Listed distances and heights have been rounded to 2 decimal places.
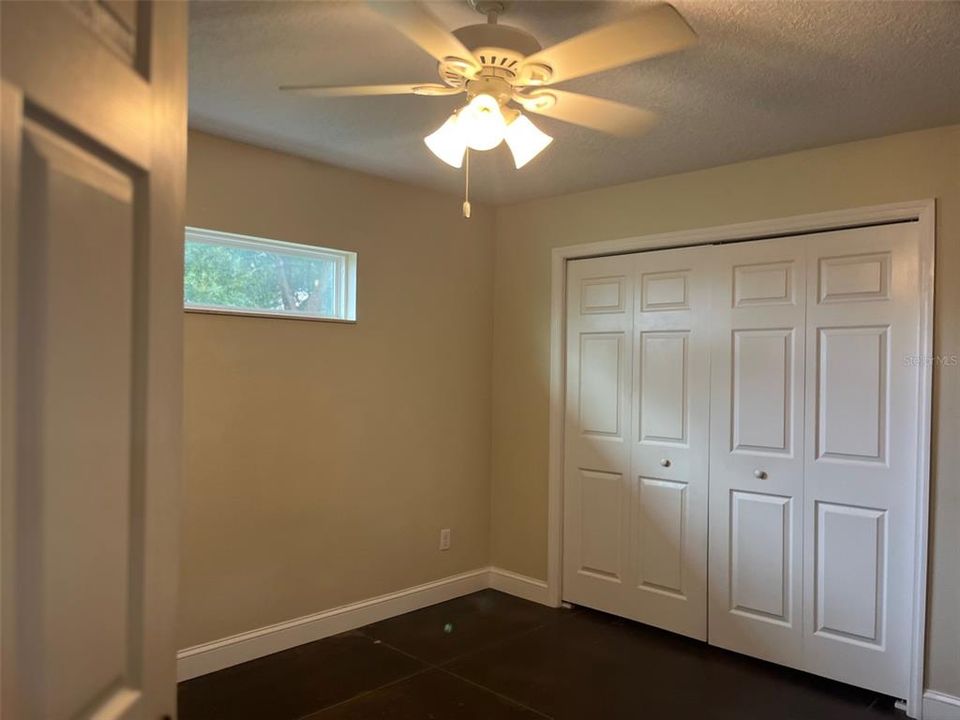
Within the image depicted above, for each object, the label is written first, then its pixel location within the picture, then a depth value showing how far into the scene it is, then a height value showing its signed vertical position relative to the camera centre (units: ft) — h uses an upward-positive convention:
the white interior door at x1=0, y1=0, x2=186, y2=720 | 2.11 -0.02
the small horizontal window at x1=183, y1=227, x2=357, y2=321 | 9.77 +1.18
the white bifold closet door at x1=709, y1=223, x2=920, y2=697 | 9.23 -1.32
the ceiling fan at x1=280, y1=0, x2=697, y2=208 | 5.12 +2.53
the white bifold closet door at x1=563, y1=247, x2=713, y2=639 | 11.18 -1.37
